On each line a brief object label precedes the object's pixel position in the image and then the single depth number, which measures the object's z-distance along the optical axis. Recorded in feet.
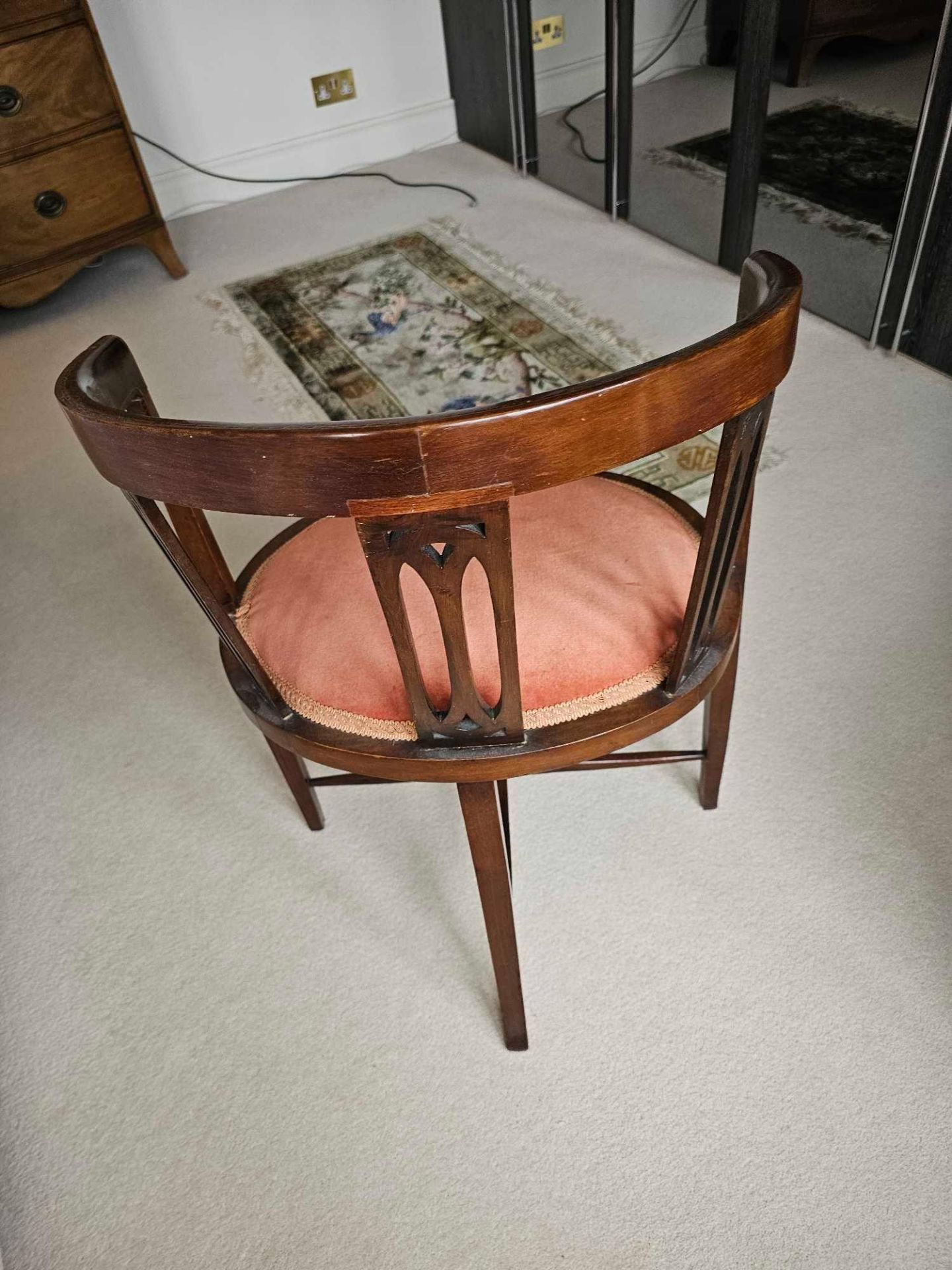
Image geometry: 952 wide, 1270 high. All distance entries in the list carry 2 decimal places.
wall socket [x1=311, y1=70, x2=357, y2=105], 10.78
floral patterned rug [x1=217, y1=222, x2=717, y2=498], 7.36
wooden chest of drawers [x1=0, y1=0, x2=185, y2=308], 7.83
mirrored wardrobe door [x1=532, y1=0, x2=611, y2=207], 8.65
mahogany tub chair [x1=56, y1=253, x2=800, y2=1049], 2.13
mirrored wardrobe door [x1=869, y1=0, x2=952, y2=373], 6.06
